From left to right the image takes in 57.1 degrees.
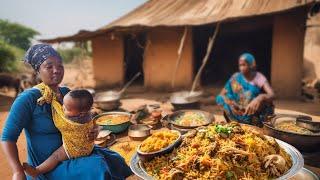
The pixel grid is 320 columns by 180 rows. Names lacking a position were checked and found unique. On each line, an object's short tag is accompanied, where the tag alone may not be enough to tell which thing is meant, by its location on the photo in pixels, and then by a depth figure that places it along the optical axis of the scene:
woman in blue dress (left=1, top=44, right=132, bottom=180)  2.36
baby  2.45
